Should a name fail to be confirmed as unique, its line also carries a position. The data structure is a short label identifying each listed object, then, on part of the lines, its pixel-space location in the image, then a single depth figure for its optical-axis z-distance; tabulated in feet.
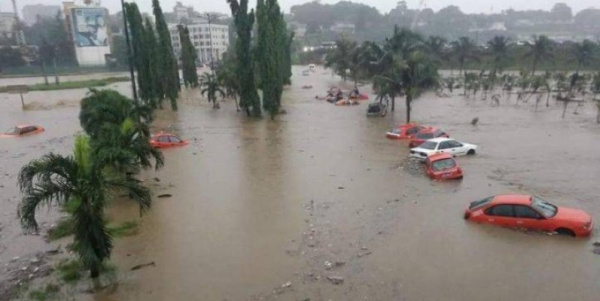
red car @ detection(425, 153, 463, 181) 60.44
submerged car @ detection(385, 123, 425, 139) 88.79
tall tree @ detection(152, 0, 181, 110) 140.90
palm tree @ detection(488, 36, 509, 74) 234.38
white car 71.51
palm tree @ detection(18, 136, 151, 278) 32.60
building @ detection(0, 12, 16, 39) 614.58
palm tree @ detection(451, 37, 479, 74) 252.42
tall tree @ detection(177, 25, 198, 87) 212.02
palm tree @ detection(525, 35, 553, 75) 213.87
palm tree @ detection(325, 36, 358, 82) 207.31
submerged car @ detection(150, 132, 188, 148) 85.51
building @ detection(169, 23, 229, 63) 513.45
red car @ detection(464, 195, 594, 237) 41.42
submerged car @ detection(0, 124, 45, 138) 103.86
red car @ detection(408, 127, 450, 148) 80.56
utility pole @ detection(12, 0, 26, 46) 434.22
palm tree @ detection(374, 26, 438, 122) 103.40
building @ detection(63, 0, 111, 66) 415.64
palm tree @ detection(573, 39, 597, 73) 211.00
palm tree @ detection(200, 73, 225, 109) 138.41
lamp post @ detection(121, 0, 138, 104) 72.98
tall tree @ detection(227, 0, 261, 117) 118.62
